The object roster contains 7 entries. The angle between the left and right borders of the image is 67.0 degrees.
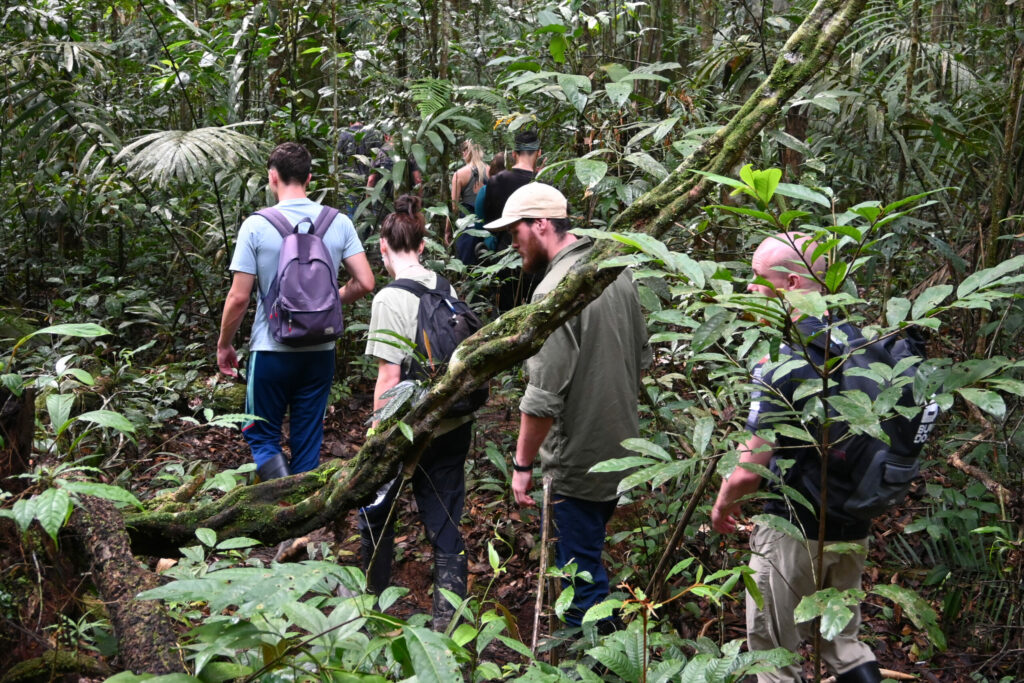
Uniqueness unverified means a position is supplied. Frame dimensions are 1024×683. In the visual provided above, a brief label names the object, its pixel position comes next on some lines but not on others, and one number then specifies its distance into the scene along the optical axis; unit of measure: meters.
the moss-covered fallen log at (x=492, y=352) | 2.18
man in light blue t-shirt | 4.14
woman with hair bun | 3.65
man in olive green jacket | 3.23
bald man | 2.76
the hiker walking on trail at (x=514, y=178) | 6.04
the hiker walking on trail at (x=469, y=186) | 6.66
